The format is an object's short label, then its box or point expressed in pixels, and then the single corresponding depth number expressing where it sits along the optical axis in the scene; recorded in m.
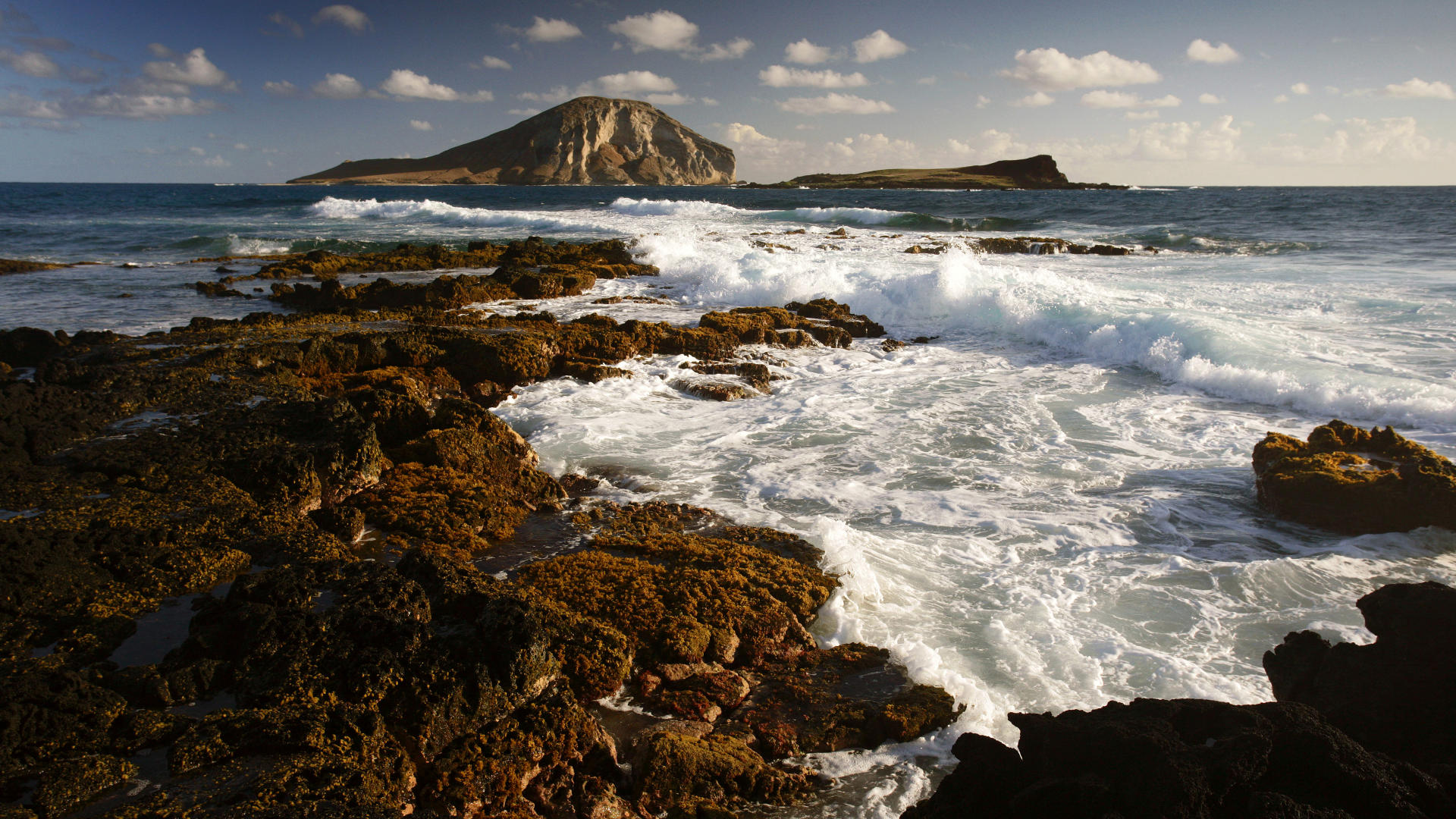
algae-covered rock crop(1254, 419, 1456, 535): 5.67
